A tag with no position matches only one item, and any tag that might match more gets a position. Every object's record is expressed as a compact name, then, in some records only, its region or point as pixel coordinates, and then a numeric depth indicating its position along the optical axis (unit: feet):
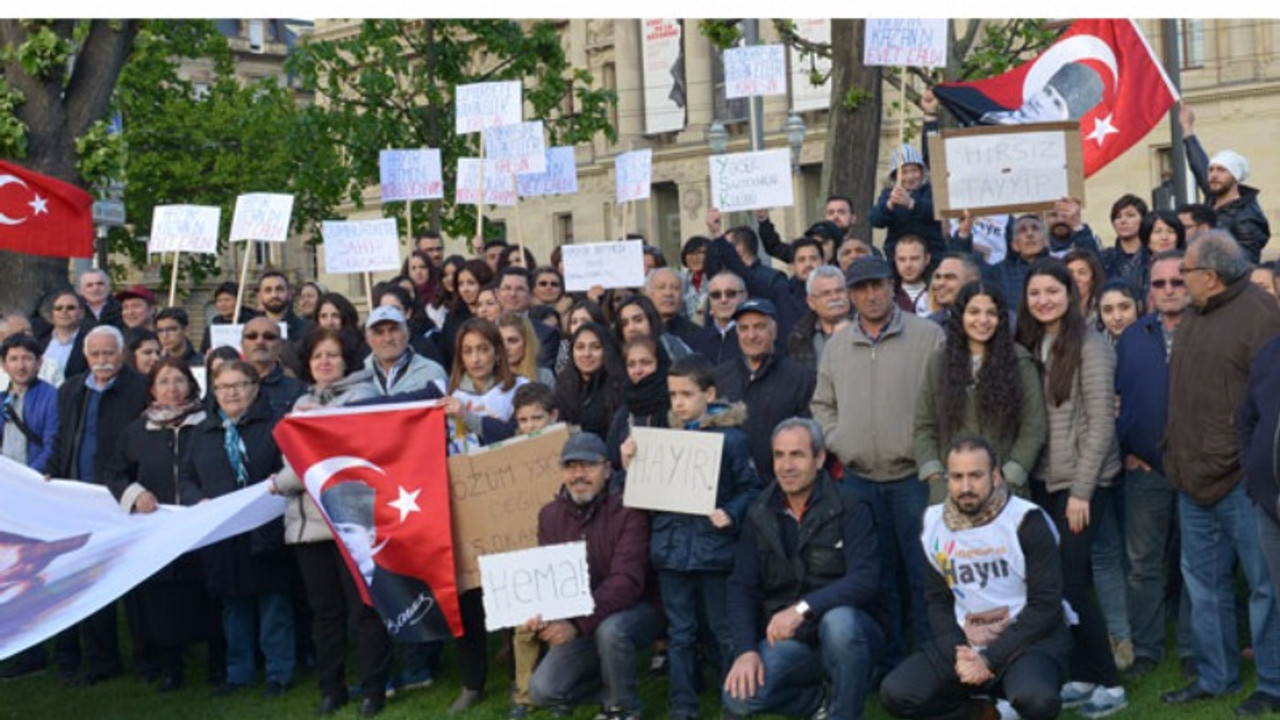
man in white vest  26.84
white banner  31.53
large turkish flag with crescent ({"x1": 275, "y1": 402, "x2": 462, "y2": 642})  32.76
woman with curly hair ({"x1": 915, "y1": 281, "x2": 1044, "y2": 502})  29.35
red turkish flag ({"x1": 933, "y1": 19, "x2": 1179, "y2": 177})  47.03
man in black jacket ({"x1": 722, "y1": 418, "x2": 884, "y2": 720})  28.55
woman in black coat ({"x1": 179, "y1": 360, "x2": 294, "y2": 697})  35.04
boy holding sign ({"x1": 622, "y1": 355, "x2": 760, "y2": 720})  30.30
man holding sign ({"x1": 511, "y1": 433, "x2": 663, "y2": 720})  30.76
